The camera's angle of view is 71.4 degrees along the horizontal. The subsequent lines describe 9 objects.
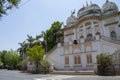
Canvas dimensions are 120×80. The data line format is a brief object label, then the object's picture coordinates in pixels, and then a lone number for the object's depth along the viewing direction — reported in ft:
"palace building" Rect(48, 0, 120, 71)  47.14
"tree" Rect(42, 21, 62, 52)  73.10
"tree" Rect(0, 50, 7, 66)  146.08
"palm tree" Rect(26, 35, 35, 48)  86.79
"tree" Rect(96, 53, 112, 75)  36.56
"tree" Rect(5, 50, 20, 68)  110.92
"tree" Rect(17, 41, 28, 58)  94.45
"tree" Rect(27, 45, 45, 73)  55.53
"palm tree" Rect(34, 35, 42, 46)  82.57
